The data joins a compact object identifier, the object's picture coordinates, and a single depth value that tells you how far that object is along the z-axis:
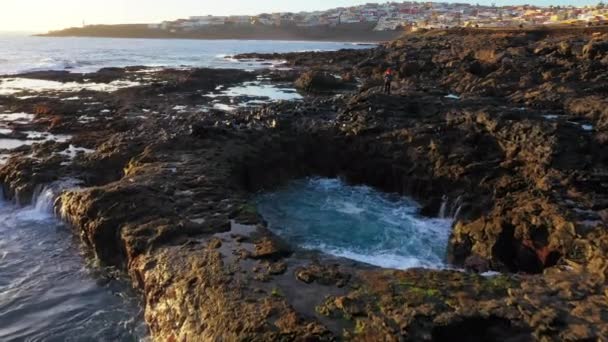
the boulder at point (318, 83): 38.84
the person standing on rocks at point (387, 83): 29.22
